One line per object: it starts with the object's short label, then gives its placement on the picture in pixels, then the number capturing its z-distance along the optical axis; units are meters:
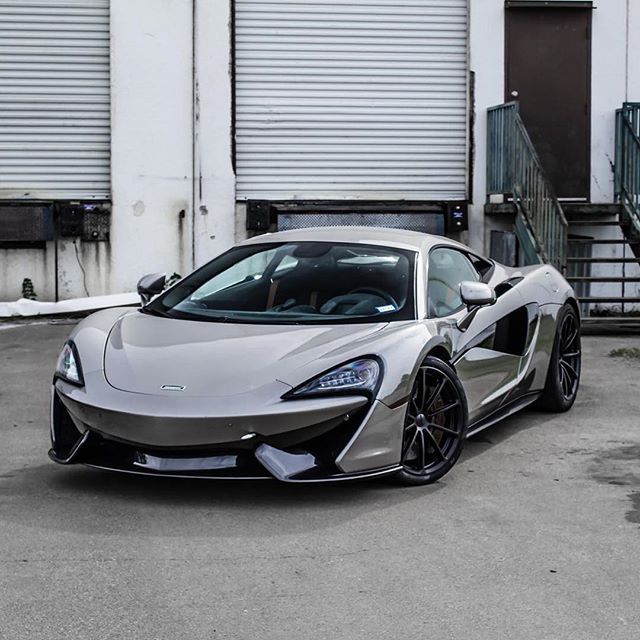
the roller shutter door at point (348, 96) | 16.45
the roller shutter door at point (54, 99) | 16.11
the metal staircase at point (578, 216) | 14.41
